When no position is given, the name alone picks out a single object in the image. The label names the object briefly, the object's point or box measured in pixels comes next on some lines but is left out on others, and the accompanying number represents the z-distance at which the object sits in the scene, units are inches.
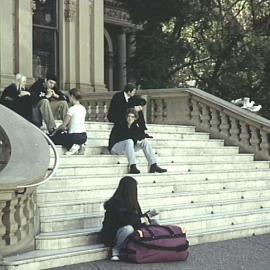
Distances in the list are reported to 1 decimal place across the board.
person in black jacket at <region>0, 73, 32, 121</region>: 453.7
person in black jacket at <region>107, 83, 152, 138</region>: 435.8
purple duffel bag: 298.8
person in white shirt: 412.5
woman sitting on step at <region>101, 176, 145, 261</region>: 306.0
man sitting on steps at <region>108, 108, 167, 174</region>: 418.9
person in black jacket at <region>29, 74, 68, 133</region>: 460.1
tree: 775.7
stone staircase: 308.2
